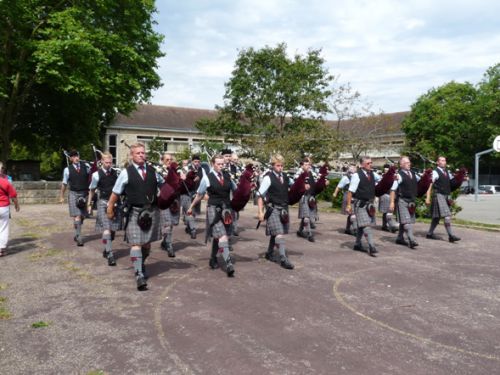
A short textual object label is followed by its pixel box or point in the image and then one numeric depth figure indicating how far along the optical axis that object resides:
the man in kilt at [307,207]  10.79
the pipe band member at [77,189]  9.39
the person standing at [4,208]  8.54
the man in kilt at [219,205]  7.11
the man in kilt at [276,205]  7.71
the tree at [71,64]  20.05
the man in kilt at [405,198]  9.83
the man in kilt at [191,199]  10.62
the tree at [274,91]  30.53
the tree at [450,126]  48.09
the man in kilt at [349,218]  11.77
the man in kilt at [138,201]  6.33
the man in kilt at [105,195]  8.12
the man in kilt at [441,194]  10.61
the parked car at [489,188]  46.89
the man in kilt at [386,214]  12.22
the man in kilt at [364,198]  8.89
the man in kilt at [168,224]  8.77
